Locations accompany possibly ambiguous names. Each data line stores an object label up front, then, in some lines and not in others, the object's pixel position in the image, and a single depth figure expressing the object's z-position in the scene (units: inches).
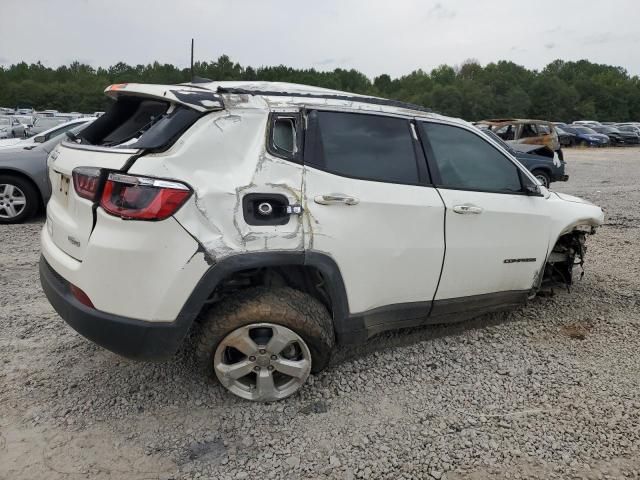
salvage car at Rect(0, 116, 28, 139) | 610.2
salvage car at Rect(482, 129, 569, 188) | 469.7
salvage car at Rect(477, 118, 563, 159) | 568.4
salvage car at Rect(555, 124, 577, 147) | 1246.8
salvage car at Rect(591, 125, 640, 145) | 1331.2
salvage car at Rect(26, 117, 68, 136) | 580.0
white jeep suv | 95.2
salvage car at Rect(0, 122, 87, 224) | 262.8
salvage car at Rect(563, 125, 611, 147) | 1255.5
